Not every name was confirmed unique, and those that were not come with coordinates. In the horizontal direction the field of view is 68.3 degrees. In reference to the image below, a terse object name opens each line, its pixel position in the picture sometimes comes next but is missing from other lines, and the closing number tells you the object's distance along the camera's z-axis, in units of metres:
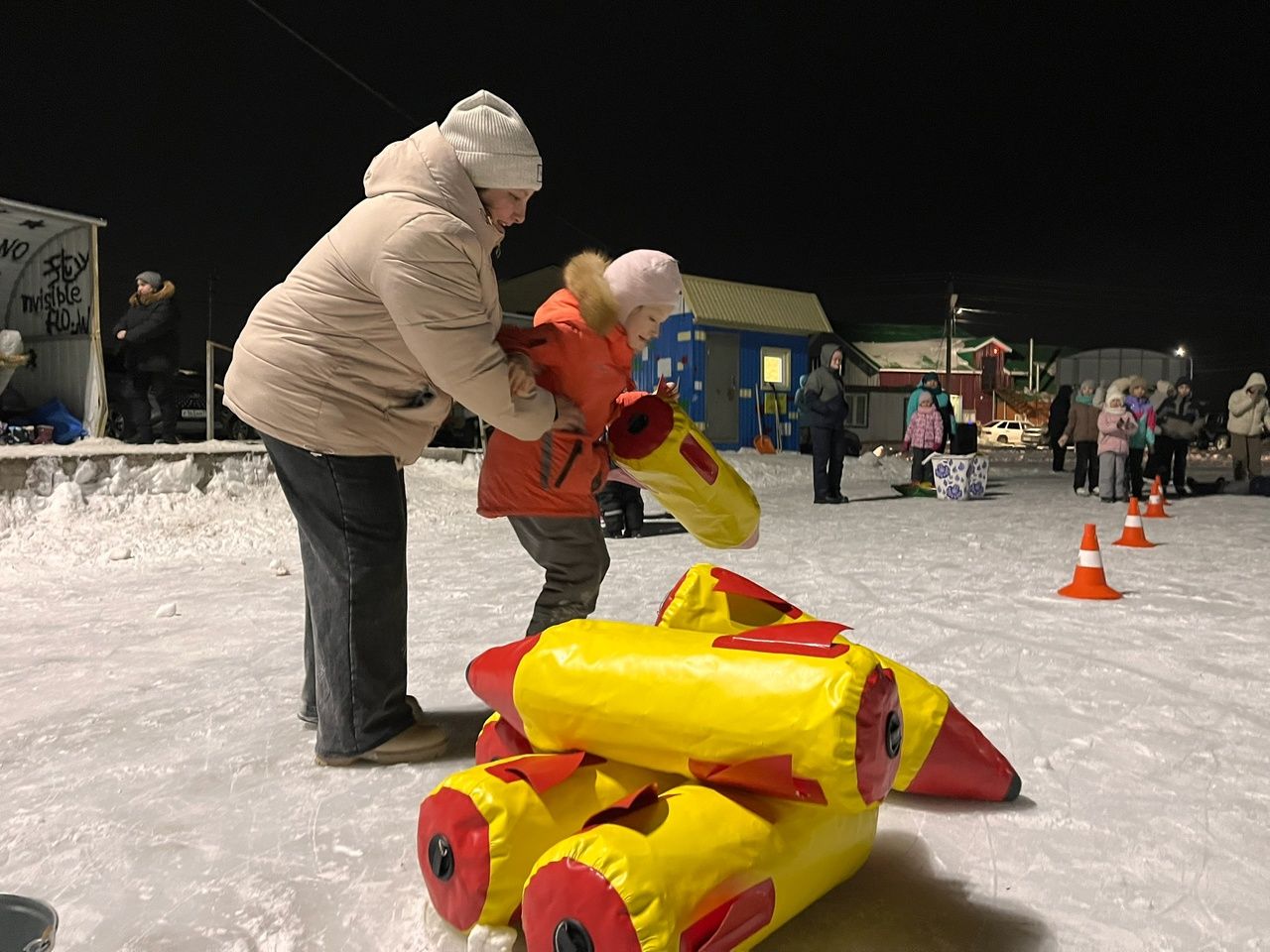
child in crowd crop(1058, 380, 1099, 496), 11.49
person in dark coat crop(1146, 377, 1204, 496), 12.17
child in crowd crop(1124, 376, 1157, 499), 11.09
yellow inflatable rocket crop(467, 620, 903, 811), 1.54
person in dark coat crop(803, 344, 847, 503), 10.32
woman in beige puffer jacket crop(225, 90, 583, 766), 2.31
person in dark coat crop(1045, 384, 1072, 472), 16.96
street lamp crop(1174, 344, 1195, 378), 38.35
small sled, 11.61
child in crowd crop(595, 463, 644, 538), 7.76
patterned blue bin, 11.22
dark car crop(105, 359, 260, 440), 12.93
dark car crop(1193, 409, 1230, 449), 28.67
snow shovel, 18.94
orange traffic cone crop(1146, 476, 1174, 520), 9.36
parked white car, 31.27
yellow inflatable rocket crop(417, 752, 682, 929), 1.60
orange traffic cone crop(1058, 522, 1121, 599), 4.92
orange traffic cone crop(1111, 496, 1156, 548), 7.02
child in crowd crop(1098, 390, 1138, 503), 10.27
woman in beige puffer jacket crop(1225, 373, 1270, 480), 12.05
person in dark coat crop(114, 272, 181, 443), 9.23
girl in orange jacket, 2.80
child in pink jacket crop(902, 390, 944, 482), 11.62
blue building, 19.47
